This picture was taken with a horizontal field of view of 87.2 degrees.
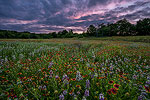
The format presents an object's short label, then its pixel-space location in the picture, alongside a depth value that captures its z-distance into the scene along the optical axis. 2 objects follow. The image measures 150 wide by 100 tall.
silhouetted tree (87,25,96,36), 79.62
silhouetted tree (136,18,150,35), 54.12
